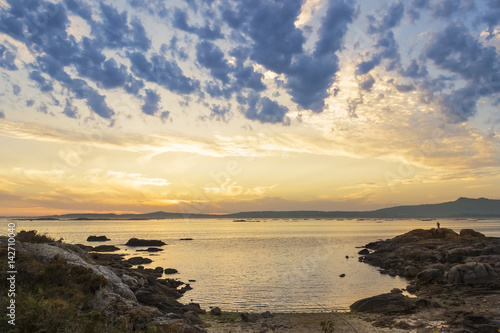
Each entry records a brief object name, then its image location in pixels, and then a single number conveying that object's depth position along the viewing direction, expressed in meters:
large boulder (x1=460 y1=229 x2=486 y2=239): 71.68
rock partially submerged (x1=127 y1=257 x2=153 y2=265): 56.88
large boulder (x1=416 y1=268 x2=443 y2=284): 37.79
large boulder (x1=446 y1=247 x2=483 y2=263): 49.56
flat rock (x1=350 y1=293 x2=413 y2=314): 26.30
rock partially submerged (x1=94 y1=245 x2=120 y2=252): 76.99
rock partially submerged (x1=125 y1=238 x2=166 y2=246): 96.28
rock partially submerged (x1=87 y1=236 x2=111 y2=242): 109.50
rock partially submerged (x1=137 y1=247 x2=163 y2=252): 80.98
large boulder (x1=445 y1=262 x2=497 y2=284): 34.34
